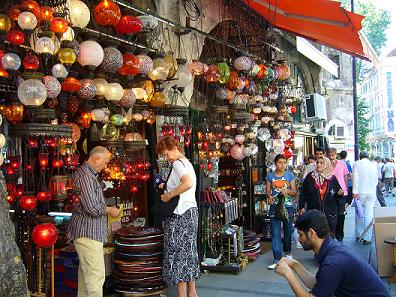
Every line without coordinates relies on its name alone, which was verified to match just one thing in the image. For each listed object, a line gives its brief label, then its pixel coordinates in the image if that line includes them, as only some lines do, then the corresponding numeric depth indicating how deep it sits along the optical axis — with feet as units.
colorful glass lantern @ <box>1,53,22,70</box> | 11.61
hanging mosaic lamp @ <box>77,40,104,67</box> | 13.80
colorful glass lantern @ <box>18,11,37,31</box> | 11.63
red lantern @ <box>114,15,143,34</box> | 15.05
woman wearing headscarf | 22.81
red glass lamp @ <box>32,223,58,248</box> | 13.17
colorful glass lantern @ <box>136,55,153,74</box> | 16.19
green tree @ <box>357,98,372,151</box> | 104.37
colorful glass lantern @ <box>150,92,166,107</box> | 18.01
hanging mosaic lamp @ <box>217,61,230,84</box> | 21.68
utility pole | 44.08
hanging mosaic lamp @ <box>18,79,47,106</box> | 12.00
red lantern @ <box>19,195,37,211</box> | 13.42
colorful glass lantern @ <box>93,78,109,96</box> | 14.79
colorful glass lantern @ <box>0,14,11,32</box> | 11.57
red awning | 23.45
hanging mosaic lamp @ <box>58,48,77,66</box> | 12.85
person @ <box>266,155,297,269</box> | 22.40
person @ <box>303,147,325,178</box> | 23.76
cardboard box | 17.89
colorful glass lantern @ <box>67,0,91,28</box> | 13.30
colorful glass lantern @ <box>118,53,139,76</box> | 15.69
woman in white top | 15.92
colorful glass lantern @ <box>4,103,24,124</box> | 13.09
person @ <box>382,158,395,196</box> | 66.33
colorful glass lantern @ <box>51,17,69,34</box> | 12.05
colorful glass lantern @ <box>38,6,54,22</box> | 12.08
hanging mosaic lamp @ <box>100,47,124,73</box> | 14.80
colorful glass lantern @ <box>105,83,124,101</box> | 15.10
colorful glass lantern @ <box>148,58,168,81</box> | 17.25
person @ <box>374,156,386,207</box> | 34.58
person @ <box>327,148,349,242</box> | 25.21
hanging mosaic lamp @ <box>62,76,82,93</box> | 13.65
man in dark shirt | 8.90
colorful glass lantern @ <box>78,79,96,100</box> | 14.25
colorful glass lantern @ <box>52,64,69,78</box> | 12.70
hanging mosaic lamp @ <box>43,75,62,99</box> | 12.49
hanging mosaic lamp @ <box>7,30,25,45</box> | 11.59
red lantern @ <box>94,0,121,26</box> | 14.21
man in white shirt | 27.55
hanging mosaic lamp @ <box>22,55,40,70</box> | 12.16
